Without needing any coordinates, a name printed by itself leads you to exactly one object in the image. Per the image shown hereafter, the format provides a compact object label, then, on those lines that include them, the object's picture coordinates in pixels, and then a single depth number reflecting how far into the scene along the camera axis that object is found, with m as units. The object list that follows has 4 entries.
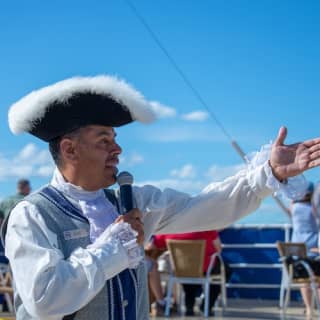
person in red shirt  8.64
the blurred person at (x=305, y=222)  9.04
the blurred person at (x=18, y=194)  8.55
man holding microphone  2.29
